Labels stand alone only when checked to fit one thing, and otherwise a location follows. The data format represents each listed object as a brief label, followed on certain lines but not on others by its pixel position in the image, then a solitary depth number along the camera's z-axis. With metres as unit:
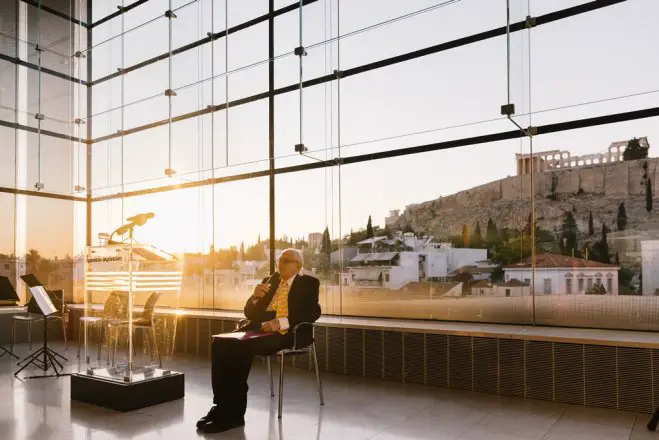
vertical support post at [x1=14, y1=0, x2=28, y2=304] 8.49
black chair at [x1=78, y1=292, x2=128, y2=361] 6.61
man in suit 3.79
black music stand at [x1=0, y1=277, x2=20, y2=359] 6.02
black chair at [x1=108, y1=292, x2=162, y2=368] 6.00
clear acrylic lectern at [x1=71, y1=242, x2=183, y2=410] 4.34
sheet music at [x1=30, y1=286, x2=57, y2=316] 5.61
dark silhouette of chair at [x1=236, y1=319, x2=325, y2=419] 3.96
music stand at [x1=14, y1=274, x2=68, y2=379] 5.61
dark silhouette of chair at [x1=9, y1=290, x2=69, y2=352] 6.71
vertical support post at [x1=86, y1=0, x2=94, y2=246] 9.52
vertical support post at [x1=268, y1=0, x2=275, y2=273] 6.89
